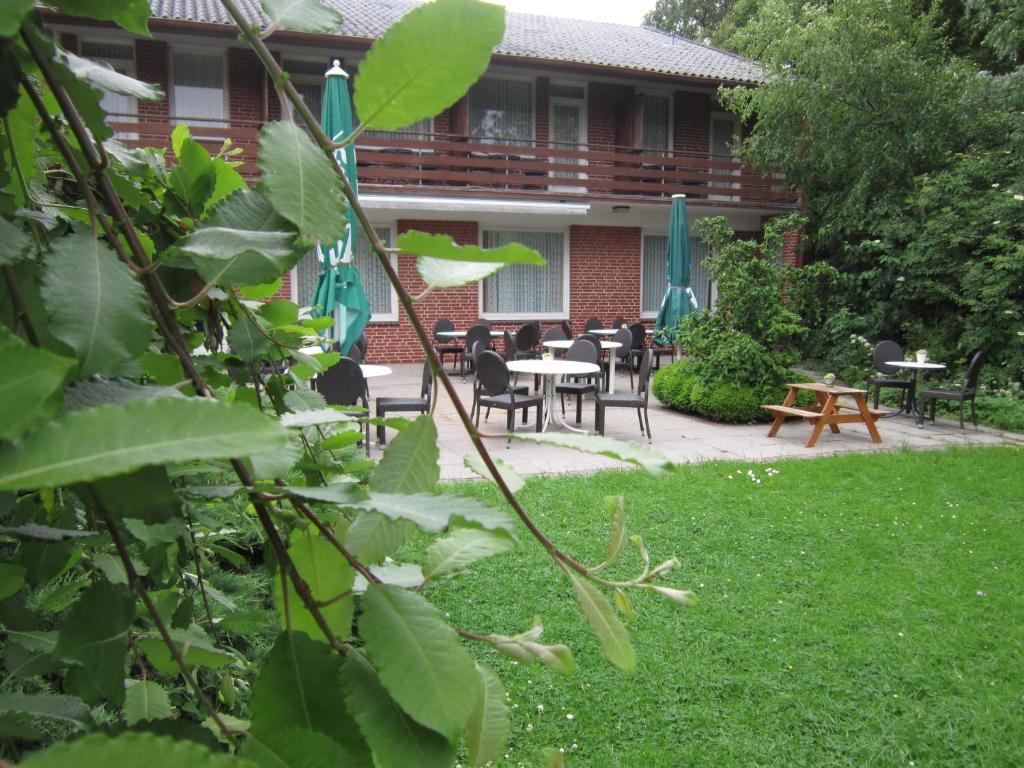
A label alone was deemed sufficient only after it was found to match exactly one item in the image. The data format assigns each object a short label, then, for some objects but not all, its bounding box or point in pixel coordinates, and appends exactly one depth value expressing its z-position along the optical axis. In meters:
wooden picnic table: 8.16
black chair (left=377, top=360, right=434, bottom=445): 7.46
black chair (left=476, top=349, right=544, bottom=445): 7.93
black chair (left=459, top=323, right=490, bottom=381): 11.96
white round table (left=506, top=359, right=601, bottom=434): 8.34
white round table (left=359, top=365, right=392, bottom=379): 8.00
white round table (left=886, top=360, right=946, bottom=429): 9.66
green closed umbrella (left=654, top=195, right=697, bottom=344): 11.80
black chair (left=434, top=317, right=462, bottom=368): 13.14
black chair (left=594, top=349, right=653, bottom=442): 8.12
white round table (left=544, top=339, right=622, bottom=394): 10.00
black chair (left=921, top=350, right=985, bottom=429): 9.34
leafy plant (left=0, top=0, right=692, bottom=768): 0.25
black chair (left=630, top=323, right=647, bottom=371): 13.27
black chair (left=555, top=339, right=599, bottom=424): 8.89
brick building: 14.29
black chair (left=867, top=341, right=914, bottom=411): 11.16
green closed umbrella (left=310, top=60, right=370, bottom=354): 6.32
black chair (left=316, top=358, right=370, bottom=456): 6.56
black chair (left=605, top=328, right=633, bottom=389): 12.10
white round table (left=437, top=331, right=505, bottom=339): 13.02
